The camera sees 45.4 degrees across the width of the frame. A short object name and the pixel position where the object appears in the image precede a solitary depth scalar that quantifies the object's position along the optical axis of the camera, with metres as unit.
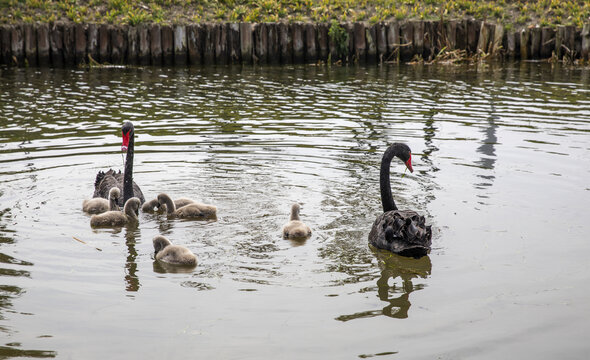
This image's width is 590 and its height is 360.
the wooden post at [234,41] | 19.36
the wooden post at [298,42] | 19.61
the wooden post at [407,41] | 19.80
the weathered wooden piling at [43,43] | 18.53
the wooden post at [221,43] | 19.28
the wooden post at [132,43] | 19.00
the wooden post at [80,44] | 18.73
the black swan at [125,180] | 6.93
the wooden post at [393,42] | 19.75
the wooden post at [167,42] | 19.05
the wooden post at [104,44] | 18.83
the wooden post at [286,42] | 19.58
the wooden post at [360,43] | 19.75
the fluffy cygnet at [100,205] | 6.85
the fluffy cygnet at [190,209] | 6.68
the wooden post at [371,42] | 19.91
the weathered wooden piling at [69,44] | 18.70
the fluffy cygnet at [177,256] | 5.38
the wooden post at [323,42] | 19.83
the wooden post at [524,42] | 19.94
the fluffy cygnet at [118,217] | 6.45
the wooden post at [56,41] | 18.73
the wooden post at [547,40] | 19.88
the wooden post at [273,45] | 19.48
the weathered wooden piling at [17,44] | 18.56
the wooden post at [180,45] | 19.08
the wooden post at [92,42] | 18.83
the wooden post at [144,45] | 19.00
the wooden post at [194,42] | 19.20
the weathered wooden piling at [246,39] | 19.33
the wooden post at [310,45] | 19.70
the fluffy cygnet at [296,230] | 5.93
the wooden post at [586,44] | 19.25
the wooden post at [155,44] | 18.94
